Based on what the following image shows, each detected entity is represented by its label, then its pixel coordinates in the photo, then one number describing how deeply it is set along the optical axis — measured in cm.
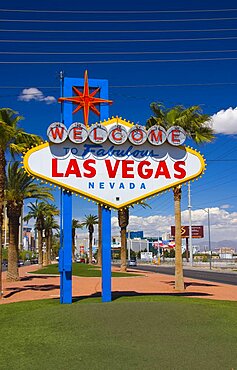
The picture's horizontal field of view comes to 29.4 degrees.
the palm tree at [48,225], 6089
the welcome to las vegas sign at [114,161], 1555
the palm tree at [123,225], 4625
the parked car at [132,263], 8596
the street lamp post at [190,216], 7895
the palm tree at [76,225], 8908
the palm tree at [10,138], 2083
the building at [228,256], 15527
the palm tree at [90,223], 8632
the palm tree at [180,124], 2366
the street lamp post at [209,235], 6888
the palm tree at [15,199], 3200
